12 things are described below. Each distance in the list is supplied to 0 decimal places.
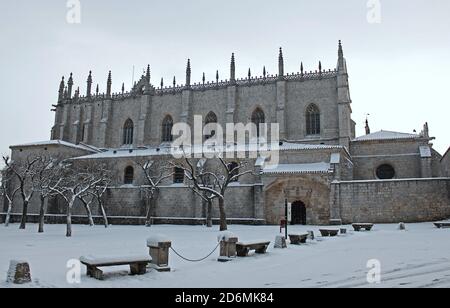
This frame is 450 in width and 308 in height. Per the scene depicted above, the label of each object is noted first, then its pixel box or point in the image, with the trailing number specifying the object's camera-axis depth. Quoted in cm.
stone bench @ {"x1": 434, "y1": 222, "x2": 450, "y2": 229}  2021
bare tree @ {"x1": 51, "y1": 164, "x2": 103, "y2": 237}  2950
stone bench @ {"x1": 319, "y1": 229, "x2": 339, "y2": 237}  1816
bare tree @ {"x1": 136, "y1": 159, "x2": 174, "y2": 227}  3162
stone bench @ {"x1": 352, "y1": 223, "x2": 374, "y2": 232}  2094
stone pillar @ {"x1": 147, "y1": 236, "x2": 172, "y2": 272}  852
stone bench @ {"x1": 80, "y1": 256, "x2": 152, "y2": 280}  742
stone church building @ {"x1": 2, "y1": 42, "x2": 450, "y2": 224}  2567
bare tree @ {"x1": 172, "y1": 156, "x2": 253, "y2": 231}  2984
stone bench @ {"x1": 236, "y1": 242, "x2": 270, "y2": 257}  1092
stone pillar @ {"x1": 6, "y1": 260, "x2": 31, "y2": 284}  662
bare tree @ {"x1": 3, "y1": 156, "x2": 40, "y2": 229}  3403
